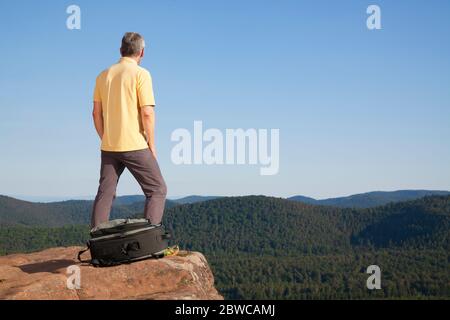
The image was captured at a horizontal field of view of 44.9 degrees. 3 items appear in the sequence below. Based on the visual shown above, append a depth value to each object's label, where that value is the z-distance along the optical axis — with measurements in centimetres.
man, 775
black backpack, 740
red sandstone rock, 694
